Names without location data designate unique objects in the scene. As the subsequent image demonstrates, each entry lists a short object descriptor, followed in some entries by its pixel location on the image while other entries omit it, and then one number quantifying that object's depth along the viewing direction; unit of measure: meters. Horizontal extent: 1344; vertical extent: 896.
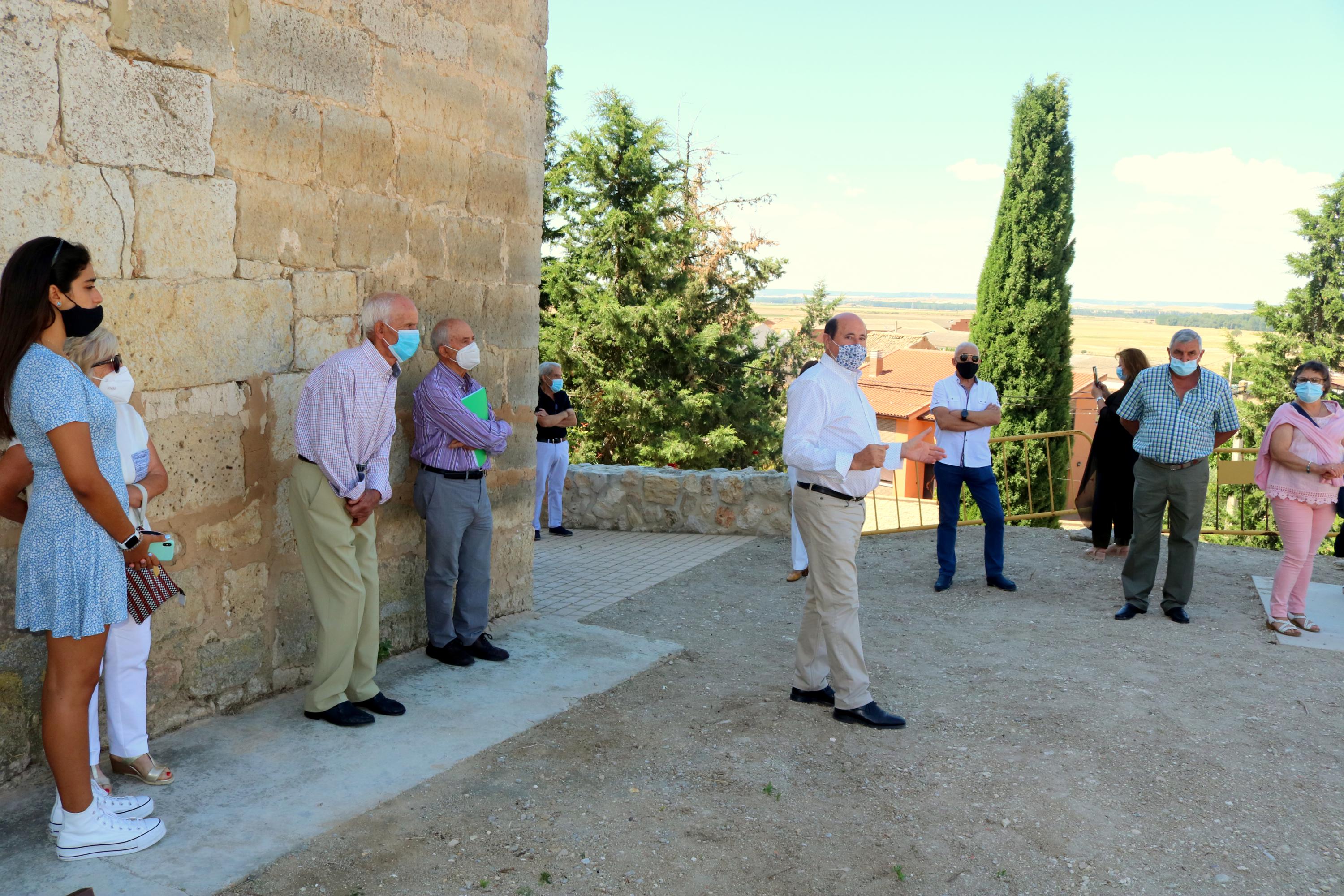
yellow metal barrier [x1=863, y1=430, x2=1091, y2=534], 8.87
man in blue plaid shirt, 5.93
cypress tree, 19.81
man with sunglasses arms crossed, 6.81
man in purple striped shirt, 4.71
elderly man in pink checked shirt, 3.93
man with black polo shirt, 8.50
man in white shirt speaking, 4.18
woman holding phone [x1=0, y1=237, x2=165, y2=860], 2.75
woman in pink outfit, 5.66
